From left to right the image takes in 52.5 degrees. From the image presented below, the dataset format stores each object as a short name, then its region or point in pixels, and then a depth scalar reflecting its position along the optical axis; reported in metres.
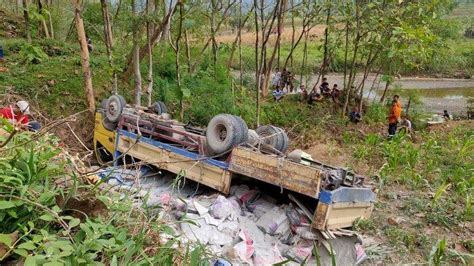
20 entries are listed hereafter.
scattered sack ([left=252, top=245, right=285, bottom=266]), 5.42
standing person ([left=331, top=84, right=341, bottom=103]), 16.75
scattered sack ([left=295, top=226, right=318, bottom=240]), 5.72
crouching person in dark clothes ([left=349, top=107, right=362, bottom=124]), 15.83
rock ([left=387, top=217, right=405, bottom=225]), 7.01
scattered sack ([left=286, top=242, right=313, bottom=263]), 5.63
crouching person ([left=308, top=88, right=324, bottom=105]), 16.25
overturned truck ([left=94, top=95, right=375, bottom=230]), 5.79
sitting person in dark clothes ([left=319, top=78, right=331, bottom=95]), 16.80
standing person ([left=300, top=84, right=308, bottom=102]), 16.39
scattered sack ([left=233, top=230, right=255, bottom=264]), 5.29
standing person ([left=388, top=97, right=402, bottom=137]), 13.81
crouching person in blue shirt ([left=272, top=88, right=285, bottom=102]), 15.84
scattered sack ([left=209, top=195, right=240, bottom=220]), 6.03
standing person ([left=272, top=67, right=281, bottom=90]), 17.70
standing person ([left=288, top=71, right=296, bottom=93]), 18.08
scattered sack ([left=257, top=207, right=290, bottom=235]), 5.98
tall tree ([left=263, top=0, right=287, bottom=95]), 12.57
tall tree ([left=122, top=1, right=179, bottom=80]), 10.19
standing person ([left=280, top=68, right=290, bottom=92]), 17.83
